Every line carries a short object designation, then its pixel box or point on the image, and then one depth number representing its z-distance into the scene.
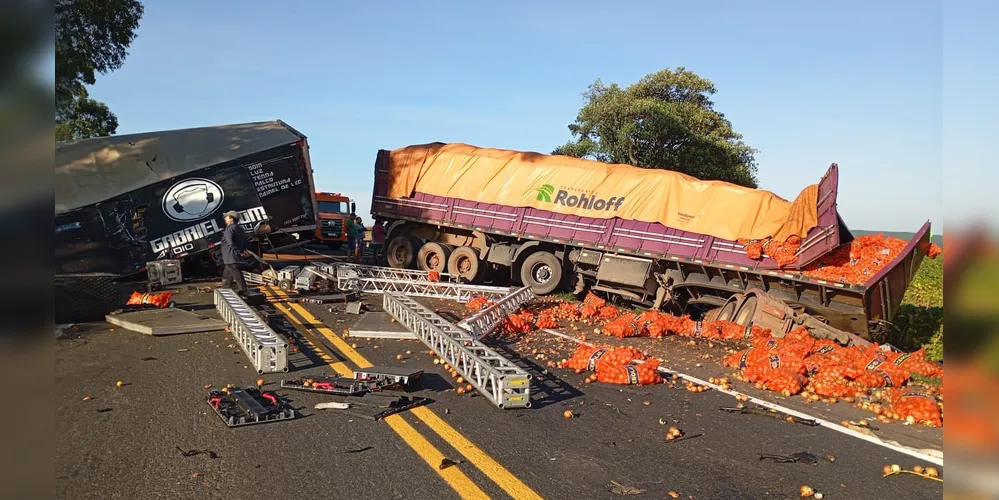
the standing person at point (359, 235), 23.43
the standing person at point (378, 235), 20.09
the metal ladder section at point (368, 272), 13.73
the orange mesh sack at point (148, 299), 11.02
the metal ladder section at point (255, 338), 7.08
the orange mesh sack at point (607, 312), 12.25
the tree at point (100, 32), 19.30
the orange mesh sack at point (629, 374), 7.16
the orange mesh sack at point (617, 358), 7.38
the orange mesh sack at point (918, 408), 6.21
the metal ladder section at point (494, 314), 9.09
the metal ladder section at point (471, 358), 6.02
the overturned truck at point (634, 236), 10.91
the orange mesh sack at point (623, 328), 10.41
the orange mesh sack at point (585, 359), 7.59
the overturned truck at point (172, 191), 13.43
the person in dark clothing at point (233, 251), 11.79
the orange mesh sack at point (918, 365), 8.30
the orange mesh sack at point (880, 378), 7.63
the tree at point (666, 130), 27.86
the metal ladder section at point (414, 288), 13.38
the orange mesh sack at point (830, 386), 7.15
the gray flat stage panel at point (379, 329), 9.05
